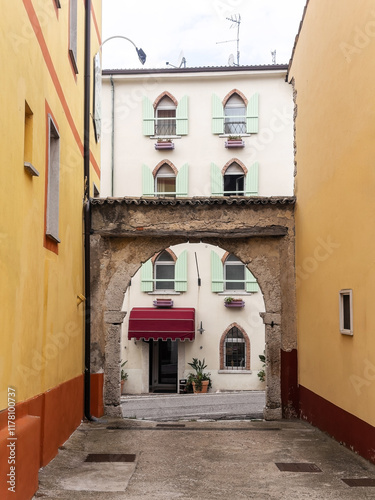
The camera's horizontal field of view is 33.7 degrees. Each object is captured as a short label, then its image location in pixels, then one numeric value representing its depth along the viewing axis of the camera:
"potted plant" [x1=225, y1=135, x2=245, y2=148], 19.88
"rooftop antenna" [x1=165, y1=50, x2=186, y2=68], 21.81
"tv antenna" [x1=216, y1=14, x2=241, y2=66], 21.84
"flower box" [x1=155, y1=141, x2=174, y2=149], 20.02
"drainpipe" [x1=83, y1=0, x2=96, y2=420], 11.23
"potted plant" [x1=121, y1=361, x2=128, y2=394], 20.05
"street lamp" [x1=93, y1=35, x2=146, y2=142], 12.23
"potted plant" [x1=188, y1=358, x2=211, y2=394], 19.72
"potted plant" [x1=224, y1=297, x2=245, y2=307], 20.09
